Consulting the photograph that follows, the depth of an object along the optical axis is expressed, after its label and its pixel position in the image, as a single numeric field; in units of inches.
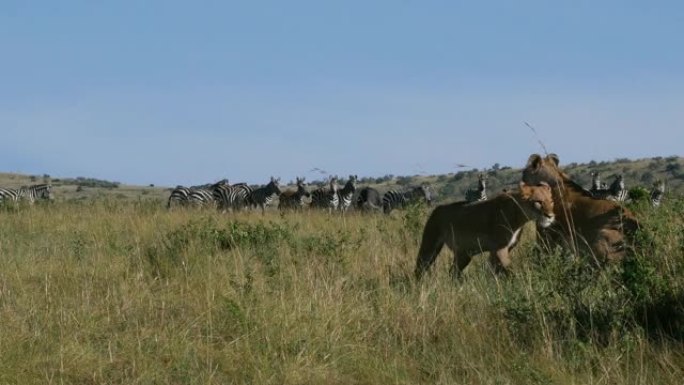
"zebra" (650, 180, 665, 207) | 837.2
